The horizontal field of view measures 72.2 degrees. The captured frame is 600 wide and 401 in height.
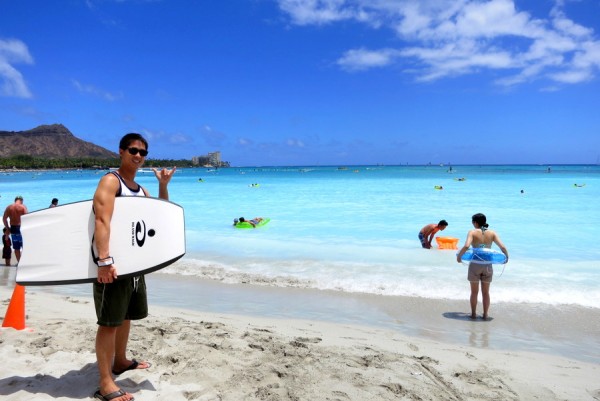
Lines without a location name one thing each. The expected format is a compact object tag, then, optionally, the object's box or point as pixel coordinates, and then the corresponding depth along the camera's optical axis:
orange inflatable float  10.73
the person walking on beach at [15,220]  8.86
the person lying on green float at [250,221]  14.95
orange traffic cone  4.35
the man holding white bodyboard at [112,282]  2.62
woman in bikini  5.79
